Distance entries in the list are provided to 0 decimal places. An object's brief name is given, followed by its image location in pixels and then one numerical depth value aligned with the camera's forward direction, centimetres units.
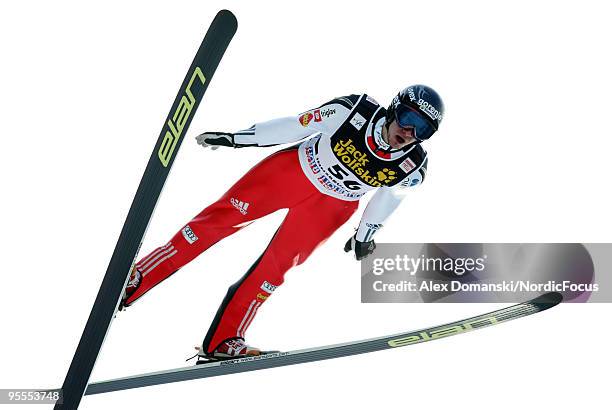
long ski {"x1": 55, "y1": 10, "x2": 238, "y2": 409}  783
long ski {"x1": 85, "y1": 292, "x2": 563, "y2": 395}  884
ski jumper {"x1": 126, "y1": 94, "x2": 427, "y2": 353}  937
